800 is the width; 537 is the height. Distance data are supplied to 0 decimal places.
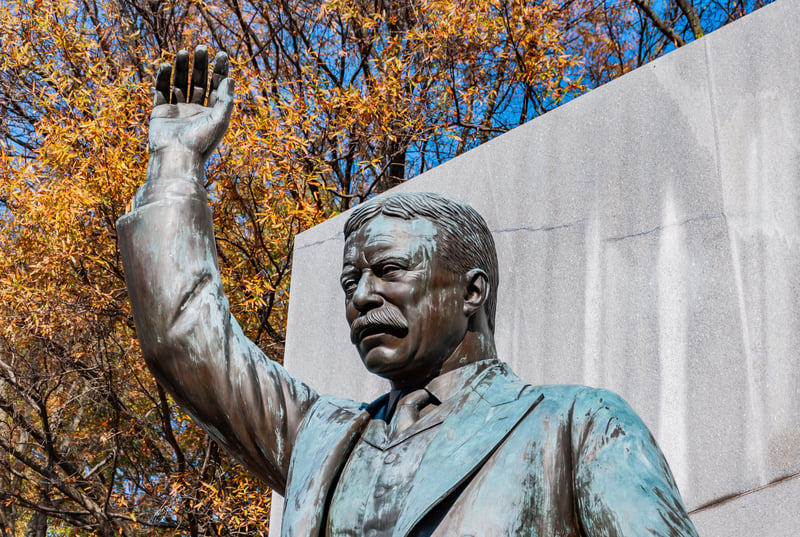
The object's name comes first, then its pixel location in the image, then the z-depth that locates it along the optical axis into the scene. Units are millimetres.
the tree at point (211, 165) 9594
